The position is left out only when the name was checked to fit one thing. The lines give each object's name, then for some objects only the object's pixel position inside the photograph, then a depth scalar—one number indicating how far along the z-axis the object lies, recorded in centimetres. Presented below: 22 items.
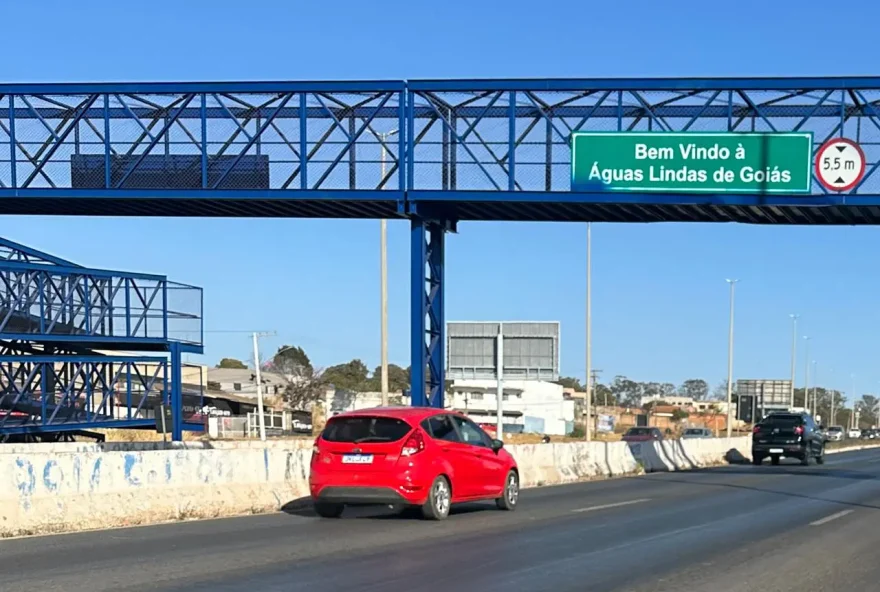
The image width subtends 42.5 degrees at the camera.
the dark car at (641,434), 4728
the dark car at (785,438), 4041
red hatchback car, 1521
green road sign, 2336
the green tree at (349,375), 12237
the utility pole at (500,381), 2931
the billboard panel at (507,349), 3108
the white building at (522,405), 9850
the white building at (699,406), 16250
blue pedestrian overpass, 2386
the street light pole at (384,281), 3562
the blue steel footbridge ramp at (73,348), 3581
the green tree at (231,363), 14150
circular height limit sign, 2336
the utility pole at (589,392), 4958
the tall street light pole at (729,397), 5918
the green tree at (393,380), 11565
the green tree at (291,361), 10478
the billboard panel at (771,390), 7869
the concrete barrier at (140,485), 1341
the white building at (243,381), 10431
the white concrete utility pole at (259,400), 4797
